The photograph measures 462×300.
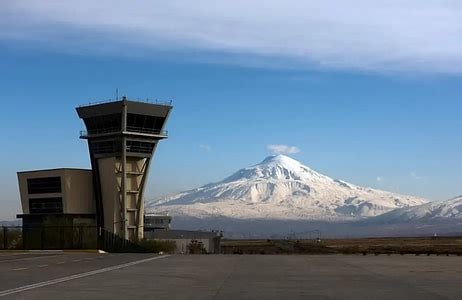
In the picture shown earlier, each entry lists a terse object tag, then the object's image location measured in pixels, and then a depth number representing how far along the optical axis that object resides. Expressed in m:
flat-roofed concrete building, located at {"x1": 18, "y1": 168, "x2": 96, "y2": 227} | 134.75
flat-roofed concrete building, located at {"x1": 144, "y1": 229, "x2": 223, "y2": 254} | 140.59
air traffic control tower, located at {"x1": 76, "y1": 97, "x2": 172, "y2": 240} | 127.81
